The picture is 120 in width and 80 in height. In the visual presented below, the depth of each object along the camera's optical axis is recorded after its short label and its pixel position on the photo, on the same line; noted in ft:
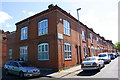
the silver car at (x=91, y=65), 24.91
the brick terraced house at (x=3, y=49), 49.87
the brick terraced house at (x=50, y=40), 30.58
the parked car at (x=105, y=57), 41.57
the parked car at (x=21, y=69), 21.69
